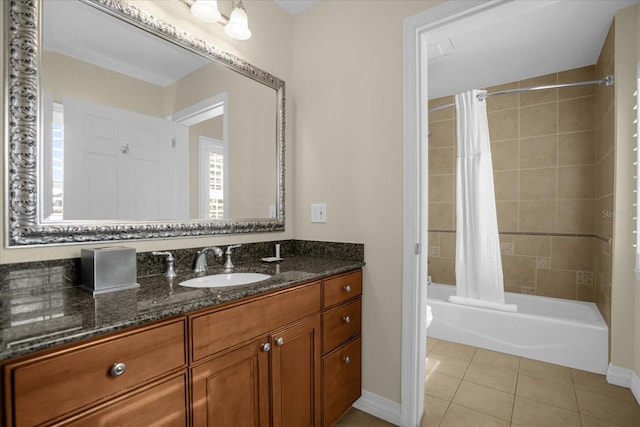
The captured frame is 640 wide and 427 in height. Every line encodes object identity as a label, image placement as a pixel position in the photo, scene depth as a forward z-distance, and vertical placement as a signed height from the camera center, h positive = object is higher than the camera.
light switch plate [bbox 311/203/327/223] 1.91 +0.01
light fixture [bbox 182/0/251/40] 1.38 +0.93
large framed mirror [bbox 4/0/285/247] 1.02 +0.35
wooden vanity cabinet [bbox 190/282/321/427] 0.97 -0.55
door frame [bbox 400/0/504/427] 1.57 +0.03
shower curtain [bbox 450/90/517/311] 2.69 -0.01
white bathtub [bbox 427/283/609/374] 2.14 -0.90
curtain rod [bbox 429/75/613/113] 2.14 +1.00
